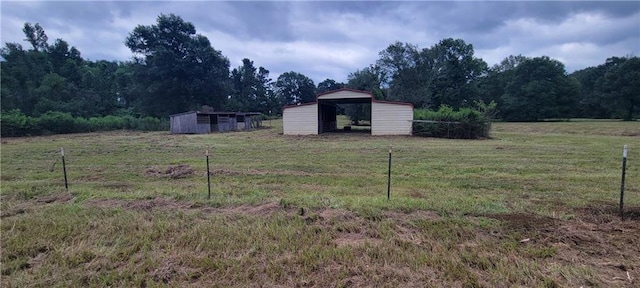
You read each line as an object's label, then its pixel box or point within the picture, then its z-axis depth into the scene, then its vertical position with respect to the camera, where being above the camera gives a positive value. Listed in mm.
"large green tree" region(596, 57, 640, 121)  44625 +4824
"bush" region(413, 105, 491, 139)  19422 -257
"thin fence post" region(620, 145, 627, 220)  4249 -1126
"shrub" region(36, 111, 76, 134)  26922 -116
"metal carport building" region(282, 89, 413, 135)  22125 +435
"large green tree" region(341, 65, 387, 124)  40353 +5594
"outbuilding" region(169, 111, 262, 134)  28297 -93
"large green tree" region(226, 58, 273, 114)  64812 +7121
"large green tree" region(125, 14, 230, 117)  38469 +7076
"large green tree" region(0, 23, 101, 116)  37656 +4844
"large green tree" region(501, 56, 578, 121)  47844 +4308
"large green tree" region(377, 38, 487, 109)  46062 +7492
